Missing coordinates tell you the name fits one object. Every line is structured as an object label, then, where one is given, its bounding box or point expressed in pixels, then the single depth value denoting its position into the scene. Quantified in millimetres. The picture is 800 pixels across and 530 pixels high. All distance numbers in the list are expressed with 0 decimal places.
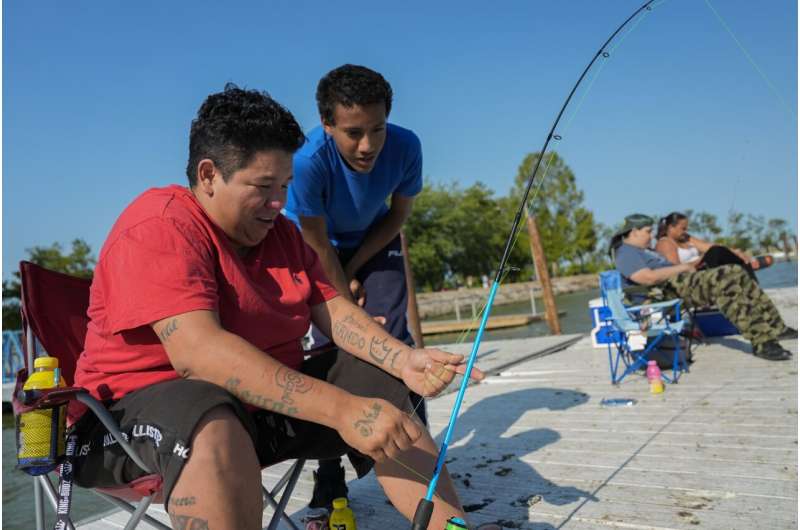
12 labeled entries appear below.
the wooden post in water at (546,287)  12039
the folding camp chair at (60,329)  1544
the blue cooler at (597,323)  6117
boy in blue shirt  2516
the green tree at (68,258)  25078
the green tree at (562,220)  42219
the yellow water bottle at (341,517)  2006
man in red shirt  1273
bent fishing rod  1417
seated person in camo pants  4500
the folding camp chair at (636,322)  4366
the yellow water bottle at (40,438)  1292
